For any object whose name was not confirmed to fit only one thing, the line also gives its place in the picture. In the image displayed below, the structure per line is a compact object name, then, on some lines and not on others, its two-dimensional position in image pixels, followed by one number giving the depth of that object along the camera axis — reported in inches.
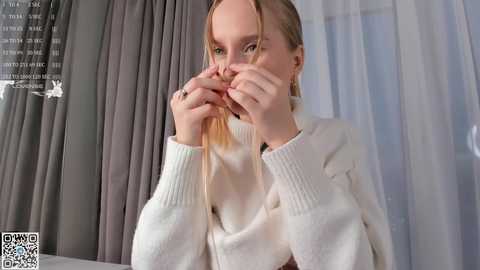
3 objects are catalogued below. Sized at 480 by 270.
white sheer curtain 29.8
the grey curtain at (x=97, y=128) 39.9
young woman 14.9
